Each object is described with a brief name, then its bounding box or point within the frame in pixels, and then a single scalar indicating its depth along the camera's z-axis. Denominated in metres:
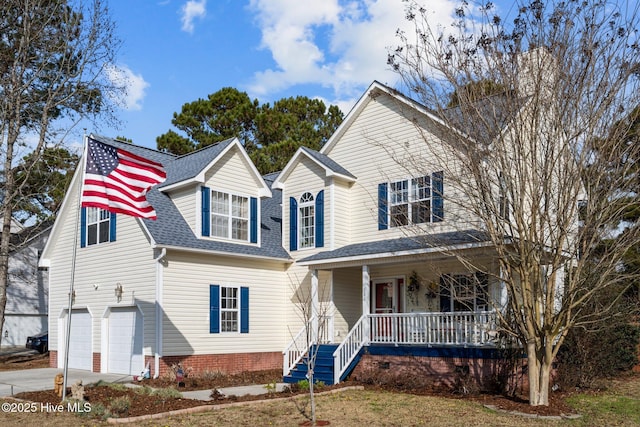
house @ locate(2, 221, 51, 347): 38.00
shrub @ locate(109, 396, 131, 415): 12.37
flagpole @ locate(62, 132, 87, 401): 12.83
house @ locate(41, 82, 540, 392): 17.55
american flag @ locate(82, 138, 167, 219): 13.59
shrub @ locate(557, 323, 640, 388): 15.85
